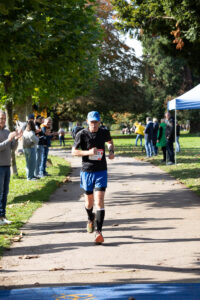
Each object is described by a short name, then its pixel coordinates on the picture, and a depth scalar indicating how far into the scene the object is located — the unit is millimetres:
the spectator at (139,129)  28844
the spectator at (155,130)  22912
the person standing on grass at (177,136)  24492
